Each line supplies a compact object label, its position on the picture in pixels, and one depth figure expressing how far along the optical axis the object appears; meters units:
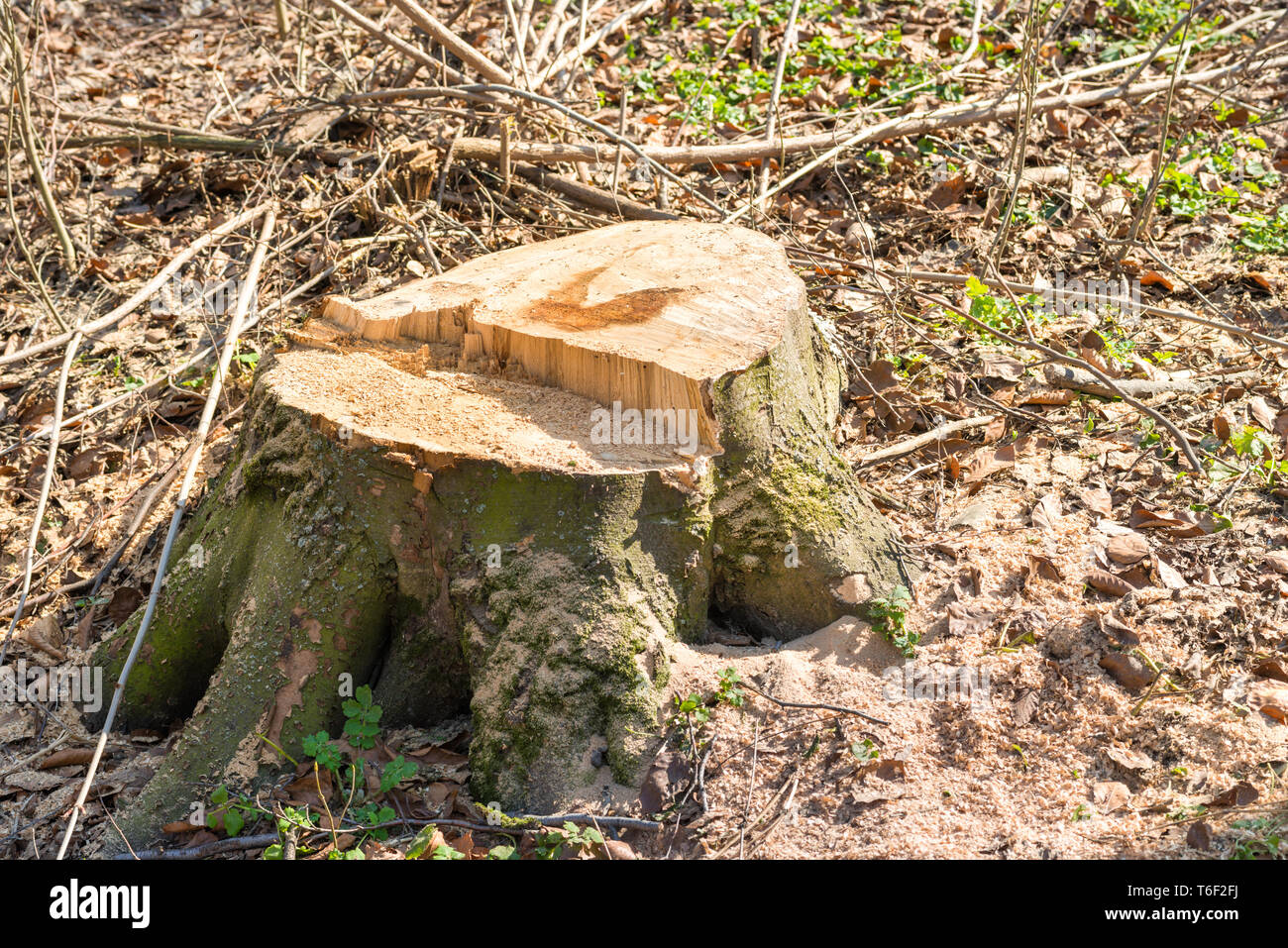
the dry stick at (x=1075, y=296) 3.40
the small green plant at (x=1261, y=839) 2.03
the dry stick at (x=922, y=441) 3.44
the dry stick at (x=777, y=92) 4.67
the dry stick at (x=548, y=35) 5.02
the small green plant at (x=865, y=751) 2.43
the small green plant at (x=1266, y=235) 4.45
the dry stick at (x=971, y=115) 4.96
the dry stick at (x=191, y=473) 2.63
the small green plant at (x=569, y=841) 2.34
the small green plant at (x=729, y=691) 2.55
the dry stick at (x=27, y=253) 3.92
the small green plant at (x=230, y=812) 2.53
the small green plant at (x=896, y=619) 2.69
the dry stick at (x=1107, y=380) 3.13
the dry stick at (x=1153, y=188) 3.98
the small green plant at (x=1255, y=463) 3.09
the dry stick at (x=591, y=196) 4.55
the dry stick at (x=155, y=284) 3.73
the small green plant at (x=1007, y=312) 3.79
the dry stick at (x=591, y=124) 3.88
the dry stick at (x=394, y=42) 4.25
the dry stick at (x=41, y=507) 3.12
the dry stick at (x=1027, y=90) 3.89
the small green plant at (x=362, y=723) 2.62
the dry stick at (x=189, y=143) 5.09
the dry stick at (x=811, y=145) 4.69
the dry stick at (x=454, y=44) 4.20
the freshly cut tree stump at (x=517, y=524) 2.50
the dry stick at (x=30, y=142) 4.05
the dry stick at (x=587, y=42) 5.06
